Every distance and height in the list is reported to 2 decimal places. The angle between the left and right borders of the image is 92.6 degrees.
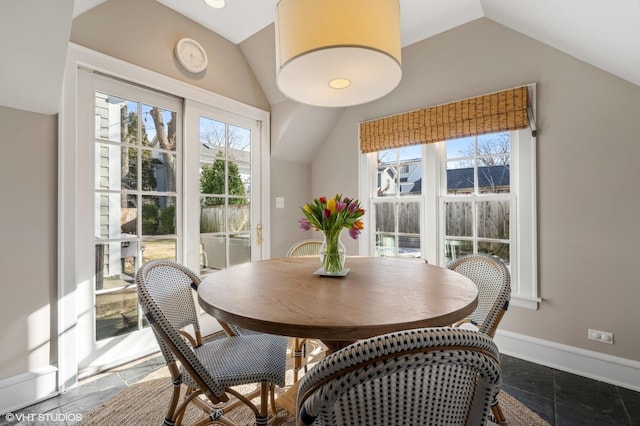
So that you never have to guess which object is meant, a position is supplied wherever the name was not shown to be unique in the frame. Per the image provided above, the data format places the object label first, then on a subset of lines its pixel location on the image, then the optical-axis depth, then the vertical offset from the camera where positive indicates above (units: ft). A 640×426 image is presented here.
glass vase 5.19 -0.69
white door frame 6.45 -0.05
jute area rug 5.56 -3.76
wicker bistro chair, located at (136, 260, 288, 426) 3.76 -2.09
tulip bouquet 5.09 -0.12
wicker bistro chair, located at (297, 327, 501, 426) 1.83 -1.05
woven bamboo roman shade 7.77 +2.68
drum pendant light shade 3.94 +2.25
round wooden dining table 3.04 -1.05
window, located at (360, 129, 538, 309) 7.93 +0.37
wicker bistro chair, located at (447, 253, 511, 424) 4.34 -1.19
